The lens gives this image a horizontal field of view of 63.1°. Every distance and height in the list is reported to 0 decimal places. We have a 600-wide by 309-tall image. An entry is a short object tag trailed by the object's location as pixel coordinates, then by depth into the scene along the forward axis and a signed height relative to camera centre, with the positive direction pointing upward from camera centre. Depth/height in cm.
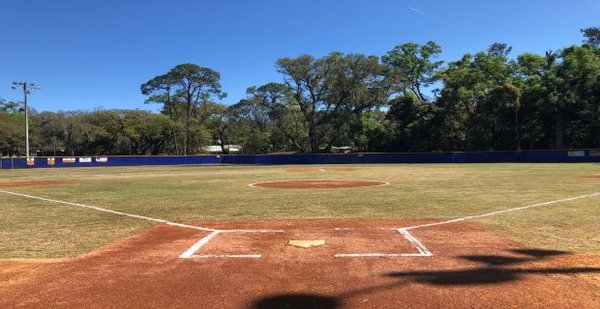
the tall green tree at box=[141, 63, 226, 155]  8575 +1218
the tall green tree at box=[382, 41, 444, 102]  7912 +1429
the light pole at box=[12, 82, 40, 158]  5359 +725
